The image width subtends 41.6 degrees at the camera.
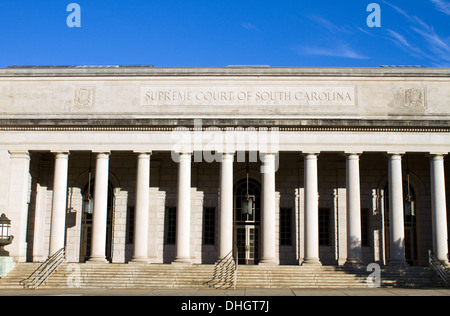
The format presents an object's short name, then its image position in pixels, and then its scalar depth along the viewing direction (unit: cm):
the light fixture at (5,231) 3122
